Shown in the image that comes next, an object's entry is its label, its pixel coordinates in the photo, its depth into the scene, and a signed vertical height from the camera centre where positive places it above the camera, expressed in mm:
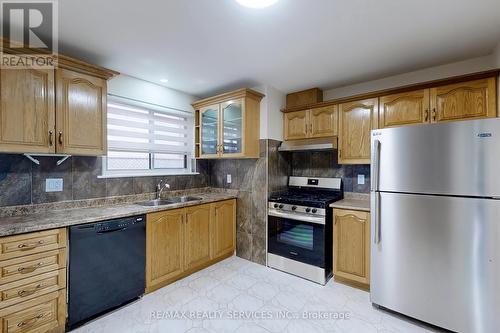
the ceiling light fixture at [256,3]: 1457 +1019
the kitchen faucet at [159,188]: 3090 -296
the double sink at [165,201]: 2843 -453
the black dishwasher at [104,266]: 1869 -870
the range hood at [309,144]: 2846 +274
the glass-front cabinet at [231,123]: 2945 +567
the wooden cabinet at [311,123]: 2912 +559
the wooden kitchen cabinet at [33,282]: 1566 -819
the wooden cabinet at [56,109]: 1750 +473
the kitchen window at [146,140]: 2747 +342
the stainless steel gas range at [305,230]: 2629 -767
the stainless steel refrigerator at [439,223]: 1680 -453
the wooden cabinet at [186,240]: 2412 -869
